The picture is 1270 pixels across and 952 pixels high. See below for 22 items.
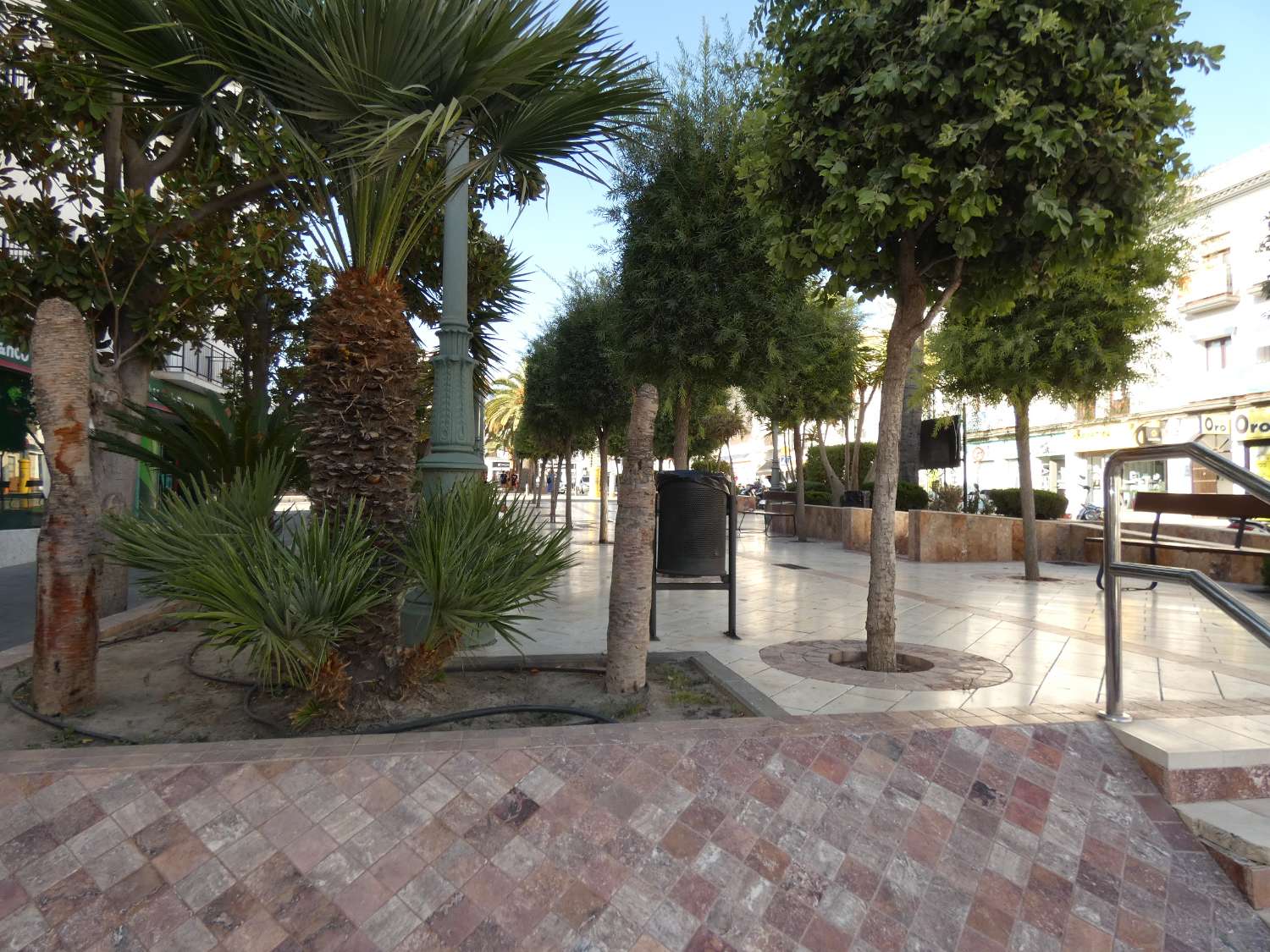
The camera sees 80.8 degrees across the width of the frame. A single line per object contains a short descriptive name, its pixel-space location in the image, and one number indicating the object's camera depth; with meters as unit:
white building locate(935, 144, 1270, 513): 23.12
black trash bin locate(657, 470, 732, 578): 5.36
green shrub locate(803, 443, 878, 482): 25.77
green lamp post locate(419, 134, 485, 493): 4.63
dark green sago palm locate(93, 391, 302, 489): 4.31
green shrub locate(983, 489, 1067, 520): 15.86
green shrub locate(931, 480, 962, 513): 15.03
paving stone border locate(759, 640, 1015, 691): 4.05
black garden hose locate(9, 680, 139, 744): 2.82
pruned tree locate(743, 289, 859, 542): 14.55
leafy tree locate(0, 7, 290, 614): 5.13
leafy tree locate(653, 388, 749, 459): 11.83
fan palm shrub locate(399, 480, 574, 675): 2.89
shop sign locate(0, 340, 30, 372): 10.55
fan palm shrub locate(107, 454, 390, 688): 2.47
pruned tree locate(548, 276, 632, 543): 13.75
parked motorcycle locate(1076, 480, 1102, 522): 23.78
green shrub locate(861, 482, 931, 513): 14.51
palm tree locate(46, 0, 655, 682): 2.98
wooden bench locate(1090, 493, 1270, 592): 7.26
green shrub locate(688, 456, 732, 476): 29.67
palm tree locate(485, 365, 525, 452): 45.41
